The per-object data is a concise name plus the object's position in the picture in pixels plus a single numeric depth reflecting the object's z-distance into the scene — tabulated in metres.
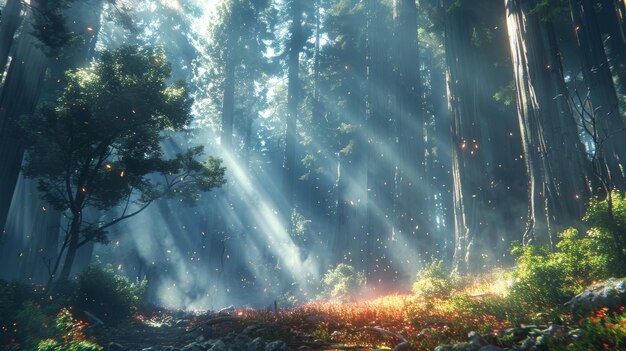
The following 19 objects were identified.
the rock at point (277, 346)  6.14
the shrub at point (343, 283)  18.47
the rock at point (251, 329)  8.17
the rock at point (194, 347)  6.89
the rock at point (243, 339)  7.16
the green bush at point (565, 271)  6.19
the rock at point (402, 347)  5.33
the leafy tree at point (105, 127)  12.44
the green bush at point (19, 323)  8.05
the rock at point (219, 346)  6.64
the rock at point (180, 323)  12.64
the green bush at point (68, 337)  6.65
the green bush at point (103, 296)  12.79
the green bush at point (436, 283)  10.38
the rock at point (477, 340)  4.65
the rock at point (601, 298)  4.71
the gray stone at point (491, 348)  4.35
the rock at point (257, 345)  6.64
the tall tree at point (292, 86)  29.70
